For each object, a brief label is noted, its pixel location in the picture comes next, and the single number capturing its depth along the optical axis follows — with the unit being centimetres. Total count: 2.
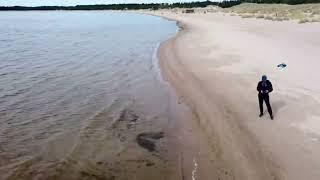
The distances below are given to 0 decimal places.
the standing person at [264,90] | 872
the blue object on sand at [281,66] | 1346
